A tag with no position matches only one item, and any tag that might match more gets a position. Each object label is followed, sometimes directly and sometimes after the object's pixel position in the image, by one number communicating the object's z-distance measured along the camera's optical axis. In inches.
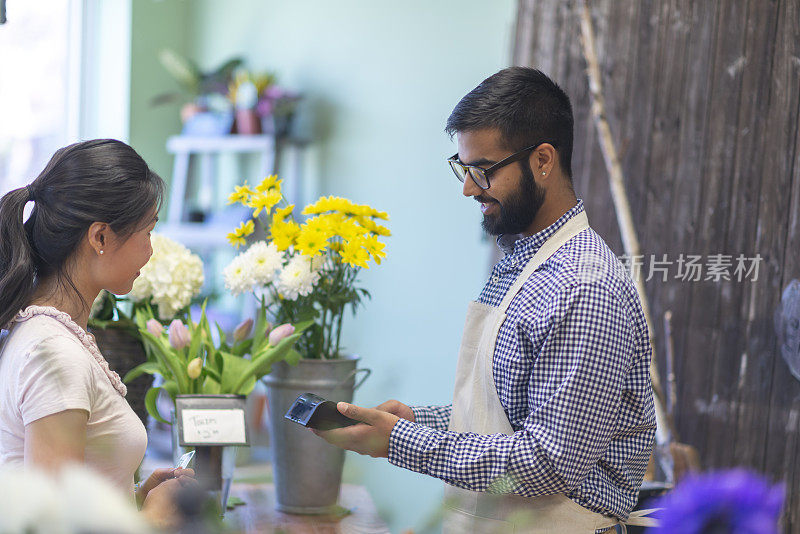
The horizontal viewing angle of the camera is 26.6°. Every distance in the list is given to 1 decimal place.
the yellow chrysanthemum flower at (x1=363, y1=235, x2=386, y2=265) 115.1
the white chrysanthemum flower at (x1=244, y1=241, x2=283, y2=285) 115.7
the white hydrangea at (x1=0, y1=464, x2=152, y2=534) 55.4
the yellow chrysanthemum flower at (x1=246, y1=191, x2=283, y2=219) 116.1
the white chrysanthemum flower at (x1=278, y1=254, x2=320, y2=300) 115.0
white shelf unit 217.6
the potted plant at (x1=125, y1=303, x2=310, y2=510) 113.3
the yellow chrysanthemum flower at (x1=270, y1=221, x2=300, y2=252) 115.6
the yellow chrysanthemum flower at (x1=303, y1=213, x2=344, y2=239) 115.1
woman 95.5
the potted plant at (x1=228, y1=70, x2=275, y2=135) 217.0
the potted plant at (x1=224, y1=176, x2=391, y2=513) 115.3
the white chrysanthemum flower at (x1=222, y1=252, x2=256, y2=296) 115.9
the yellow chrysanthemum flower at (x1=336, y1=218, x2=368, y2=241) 114.8
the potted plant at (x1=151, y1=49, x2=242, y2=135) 225.7
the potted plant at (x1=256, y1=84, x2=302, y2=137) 212.6
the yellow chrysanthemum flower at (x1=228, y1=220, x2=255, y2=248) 116.0
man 99.2
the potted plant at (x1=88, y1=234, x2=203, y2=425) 117.5
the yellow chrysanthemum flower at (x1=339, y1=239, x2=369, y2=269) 114.1
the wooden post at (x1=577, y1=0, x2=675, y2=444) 133.6
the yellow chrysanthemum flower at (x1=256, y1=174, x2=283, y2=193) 117.3
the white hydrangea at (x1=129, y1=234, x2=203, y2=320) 117.4
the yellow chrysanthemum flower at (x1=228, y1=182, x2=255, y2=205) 117.2
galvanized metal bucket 115.8
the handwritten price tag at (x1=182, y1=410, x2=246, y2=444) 110.3
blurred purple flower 51.5
